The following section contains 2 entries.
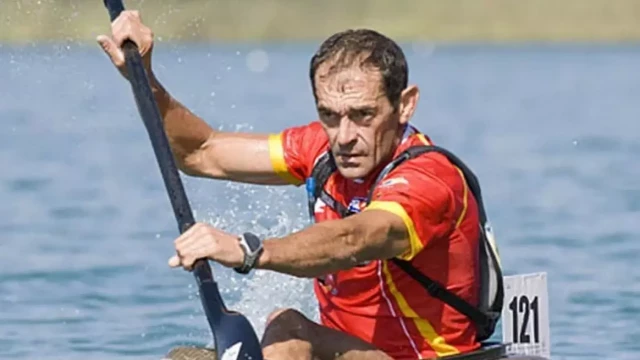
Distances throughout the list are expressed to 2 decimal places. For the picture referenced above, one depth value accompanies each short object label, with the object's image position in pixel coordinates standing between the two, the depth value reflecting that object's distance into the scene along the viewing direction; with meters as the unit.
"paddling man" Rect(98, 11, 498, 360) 11.85
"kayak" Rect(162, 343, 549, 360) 12.83
